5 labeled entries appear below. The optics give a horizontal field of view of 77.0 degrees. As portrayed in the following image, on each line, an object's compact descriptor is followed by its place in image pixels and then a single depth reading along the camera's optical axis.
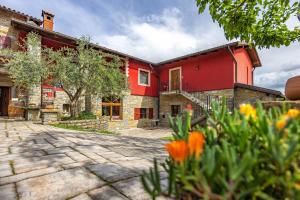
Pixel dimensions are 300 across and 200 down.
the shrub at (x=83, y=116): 10.09
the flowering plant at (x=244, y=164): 0.63
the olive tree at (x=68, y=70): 9.16
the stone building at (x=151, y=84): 11.09
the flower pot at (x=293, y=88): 3.68
